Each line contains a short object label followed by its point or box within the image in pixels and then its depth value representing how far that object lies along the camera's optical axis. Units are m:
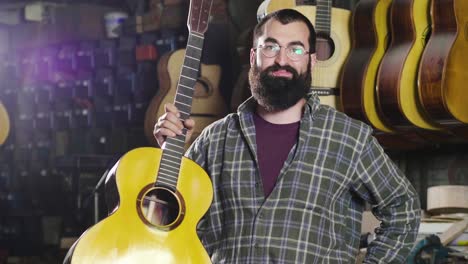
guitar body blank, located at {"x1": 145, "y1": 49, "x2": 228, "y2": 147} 6.19
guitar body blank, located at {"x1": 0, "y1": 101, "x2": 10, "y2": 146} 5.16
